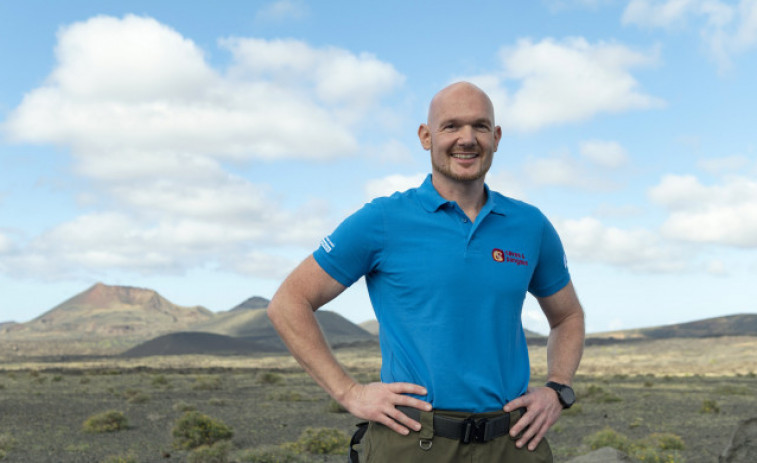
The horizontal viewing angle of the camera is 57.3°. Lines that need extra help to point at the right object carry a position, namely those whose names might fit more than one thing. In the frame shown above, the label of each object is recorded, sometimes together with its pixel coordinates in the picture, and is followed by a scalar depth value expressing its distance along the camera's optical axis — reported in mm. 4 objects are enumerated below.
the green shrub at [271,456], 12344
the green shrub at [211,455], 12145
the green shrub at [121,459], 12226
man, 2807
